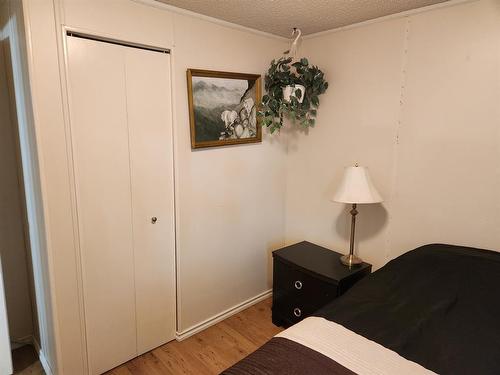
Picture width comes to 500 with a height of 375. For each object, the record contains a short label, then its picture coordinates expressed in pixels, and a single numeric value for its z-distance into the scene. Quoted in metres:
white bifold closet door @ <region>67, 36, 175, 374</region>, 1.78
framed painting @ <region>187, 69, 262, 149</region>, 2.18
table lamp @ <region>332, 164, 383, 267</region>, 2.08
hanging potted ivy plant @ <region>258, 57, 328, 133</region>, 2.42
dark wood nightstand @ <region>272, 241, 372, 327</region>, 2.14
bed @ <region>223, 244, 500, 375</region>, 1.17
